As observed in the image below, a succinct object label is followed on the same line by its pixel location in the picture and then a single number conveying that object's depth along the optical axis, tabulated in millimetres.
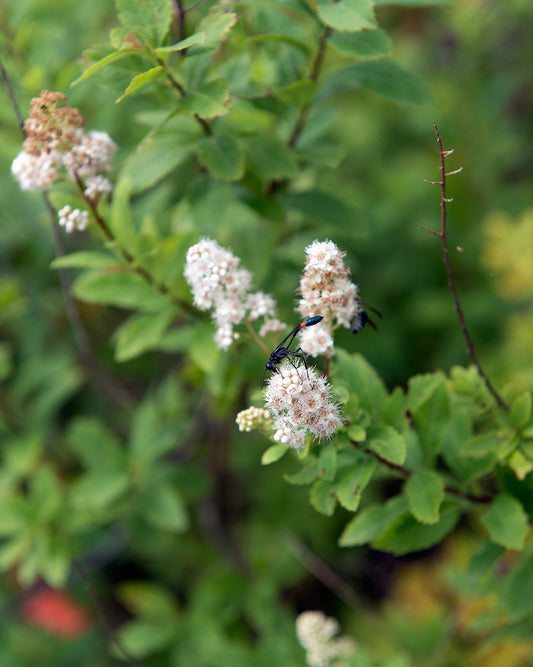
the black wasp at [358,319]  579
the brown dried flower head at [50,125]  587
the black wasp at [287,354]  561
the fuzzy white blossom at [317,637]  668
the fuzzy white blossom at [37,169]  592
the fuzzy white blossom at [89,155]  591
